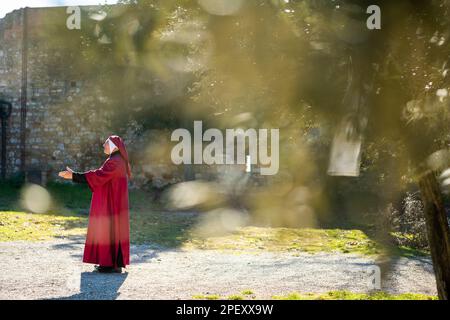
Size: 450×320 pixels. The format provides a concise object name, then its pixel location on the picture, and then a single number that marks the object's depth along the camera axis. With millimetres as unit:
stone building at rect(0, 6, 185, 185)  19297
